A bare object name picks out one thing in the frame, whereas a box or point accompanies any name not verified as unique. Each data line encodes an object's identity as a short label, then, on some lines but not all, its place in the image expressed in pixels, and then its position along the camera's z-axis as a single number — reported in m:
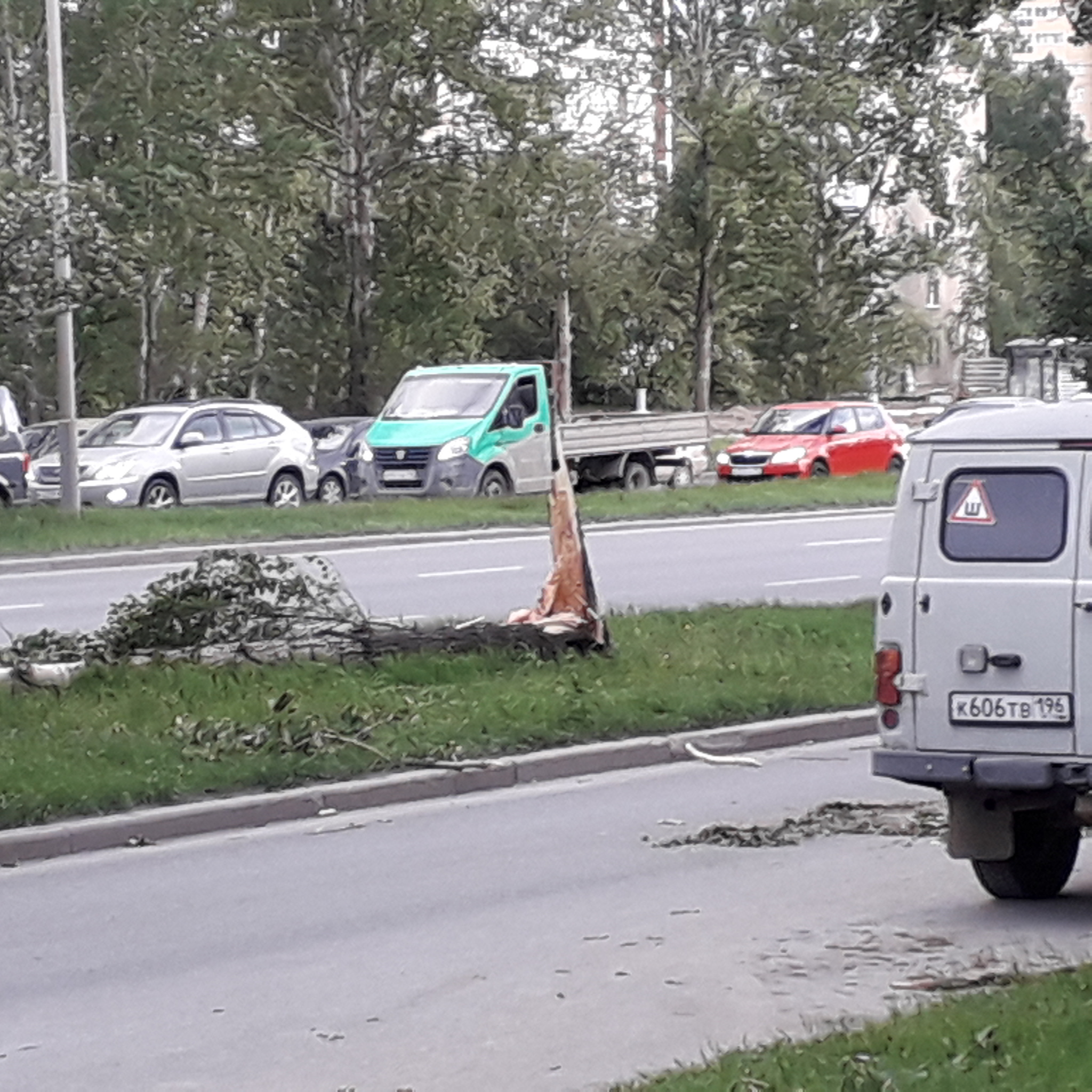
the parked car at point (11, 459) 29.30
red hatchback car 40.66
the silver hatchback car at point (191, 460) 31.47
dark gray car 36.97
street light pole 27.56
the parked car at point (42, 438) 35.75
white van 8.73
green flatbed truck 33.69
